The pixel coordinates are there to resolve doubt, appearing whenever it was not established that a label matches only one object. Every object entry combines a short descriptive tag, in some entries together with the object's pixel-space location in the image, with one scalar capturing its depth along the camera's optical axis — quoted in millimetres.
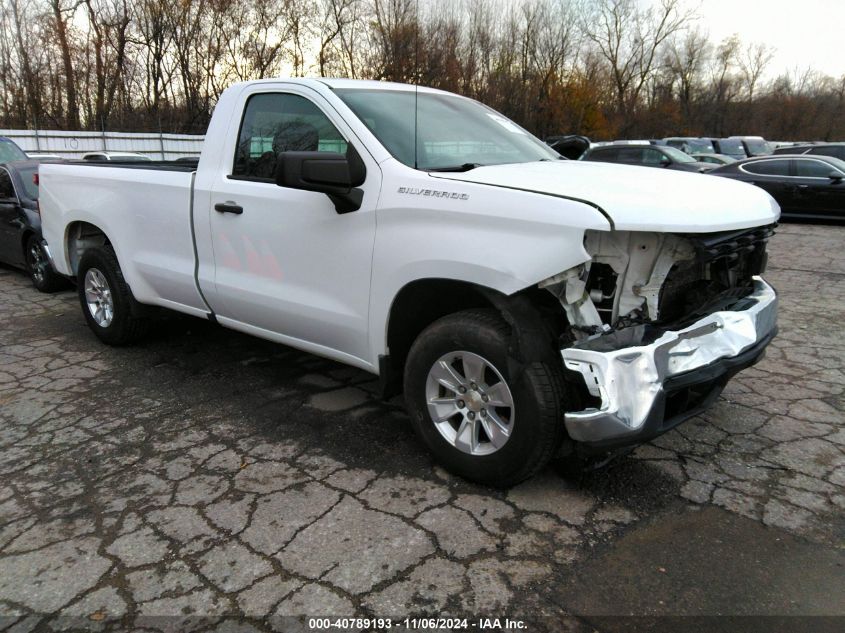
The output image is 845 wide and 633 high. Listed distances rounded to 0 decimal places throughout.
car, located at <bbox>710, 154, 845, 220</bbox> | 13164
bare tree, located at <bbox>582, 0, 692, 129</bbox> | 52406
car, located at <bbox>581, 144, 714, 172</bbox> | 16766
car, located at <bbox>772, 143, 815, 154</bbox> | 19784
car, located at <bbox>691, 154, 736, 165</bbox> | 21062
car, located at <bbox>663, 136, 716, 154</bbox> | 25458
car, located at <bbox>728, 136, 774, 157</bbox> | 29700
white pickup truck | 2701
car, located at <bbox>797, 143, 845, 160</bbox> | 18250
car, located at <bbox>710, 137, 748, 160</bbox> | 27680
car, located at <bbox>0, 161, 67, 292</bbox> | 7559
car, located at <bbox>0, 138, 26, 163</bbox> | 11008
